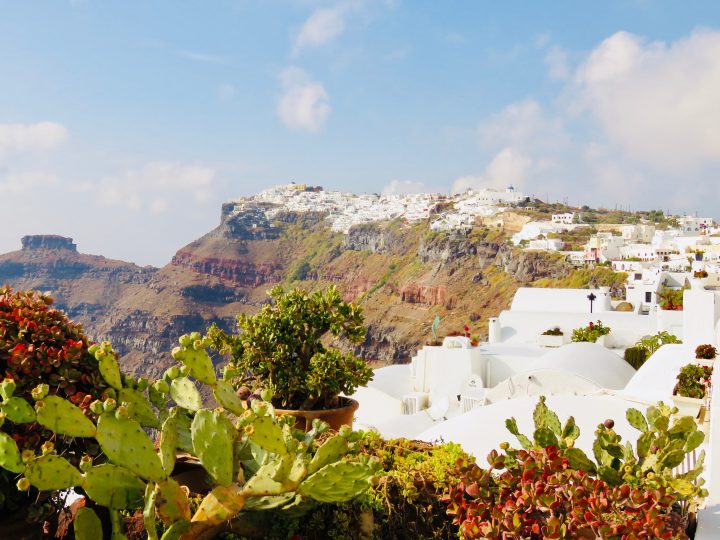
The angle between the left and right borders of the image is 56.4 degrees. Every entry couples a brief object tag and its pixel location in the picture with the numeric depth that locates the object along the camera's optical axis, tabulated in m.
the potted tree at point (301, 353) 4.83
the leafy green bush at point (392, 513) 2.93
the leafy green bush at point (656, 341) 15.65
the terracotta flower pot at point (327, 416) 4.60
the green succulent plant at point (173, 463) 2.32
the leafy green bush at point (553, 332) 18.48
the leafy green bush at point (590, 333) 18.06
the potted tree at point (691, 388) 6.84
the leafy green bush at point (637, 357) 15.58
